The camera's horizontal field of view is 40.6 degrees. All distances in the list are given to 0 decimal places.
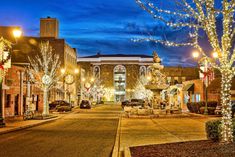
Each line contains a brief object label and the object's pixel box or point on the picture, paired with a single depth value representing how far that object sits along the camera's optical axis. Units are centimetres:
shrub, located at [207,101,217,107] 3173
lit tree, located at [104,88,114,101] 10384
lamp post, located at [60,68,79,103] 4553
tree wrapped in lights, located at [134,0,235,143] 925
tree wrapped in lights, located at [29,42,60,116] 2991
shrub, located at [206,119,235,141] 979
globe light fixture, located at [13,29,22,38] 1894
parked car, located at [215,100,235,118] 2842
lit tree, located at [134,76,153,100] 7114
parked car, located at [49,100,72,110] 4312
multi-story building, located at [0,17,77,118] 5708
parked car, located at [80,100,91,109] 5031
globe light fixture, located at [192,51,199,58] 2520
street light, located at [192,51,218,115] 2891
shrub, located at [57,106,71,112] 4061
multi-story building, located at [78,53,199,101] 10261
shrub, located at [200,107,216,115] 3025
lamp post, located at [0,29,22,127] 1976
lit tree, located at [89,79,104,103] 8291
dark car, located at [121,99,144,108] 4326
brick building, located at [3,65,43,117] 3022
